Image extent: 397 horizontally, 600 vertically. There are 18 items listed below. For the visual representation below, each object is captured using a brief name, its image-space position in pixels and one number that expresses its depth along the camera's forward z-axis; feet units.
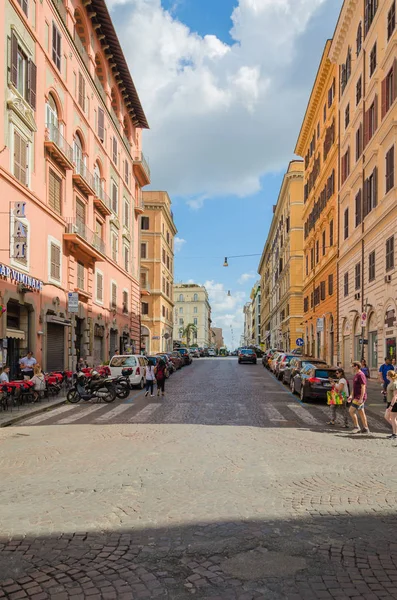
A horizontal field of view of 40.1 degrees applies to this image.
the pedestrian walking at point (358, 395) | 40.70
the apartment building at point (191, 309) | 486.38
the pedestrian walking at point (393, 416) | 38.52
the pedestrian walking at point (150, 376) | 67.82
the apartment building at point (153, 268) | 204.44
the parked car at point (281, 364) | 93.40
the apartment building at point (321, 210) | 124.26
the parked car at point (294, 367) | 72.46
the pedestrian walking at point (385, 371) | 57.82
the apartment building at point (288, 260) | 197.06
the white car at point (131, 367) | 79.92
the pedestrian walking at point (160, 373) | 66.20
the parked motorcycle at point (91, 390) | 61.67
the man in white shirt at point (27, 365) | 66.18
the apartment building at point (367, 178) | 78.69
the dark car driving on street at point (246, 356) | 170.09
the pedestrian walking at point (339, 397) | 44.14
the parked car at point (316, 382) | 60.29
